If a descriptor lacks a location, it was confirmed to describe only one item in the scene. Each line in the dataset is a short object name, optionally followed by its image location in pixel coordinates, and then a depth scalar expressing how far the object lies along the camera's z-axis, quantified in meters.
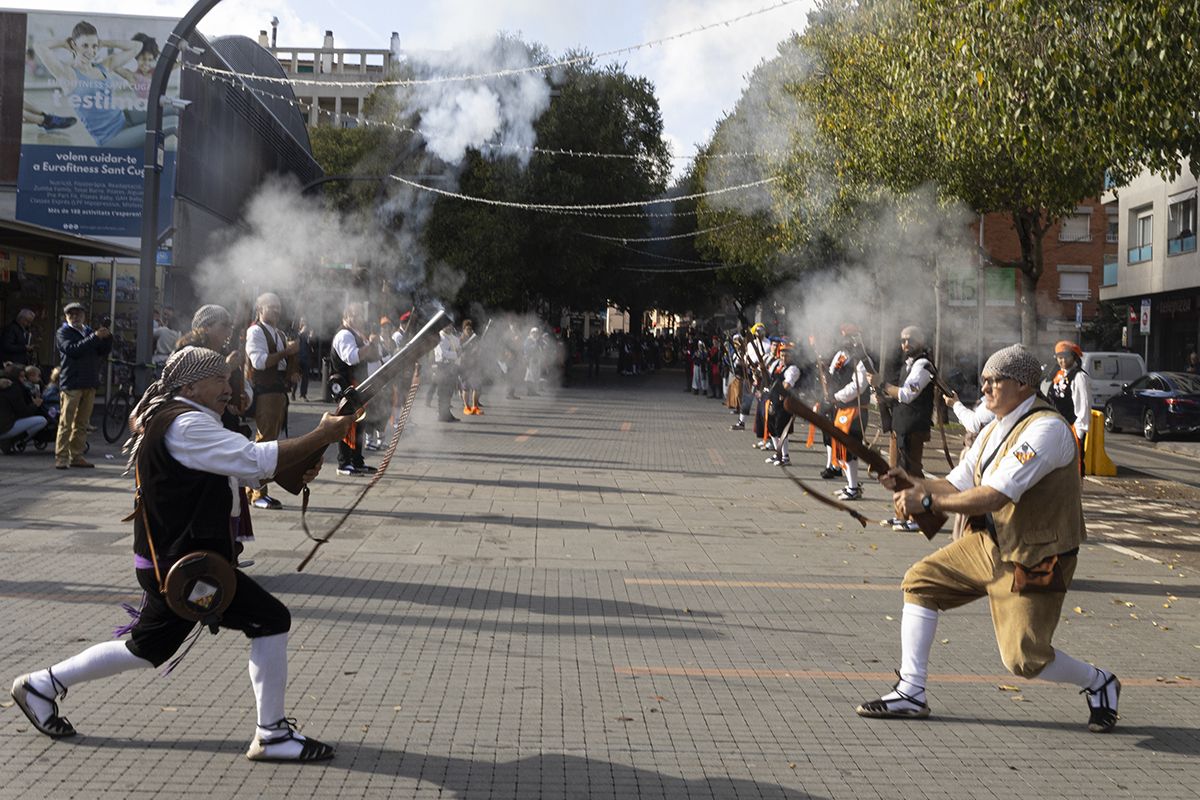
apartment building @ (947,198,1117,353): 51.88
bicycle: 17.34
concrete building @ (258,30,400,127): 90.56
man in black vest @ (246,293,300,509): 11.12
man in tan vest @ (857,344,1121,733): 5.12
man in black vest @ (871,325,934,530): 11.16
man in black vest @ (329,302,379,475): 12.99
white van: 29.91
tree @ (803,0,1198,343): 10.97
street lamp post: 15.05
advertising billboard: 30.33
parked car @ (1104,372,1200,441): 24.92
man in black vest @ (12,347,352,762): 4.53
